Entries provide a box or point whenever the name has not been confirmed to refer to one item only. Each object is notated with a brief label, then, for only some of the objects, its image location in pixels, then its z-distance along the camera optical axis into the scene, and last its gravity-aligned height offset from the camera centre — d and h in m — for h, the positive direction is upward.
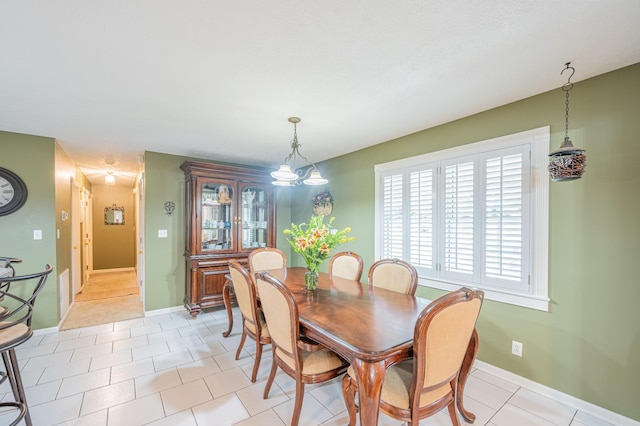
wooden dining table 1.31 -0.70
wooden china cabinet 3.90 -0.18
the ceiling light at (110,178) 5.21 +0.63
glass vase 2.39 -0.61
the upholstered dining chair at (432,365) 1.30 -0.80
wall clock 3.07 +0.21
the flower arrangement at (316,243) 2.32 -0.28
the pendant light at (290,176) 2.71 +0.34
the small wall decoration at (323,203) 4.34 +0.12
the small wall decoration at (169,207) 4.12 +0.05
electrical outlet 2.28 -1.16
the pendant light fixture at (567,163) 1.75 +0.31
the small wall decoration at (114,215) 7.19 -0.12
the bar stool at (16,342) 1.57 -0.76
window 2.20 -0.06
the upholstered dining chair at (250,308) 2.26 -0.85
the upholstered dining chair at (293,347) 1.70 -0.90
